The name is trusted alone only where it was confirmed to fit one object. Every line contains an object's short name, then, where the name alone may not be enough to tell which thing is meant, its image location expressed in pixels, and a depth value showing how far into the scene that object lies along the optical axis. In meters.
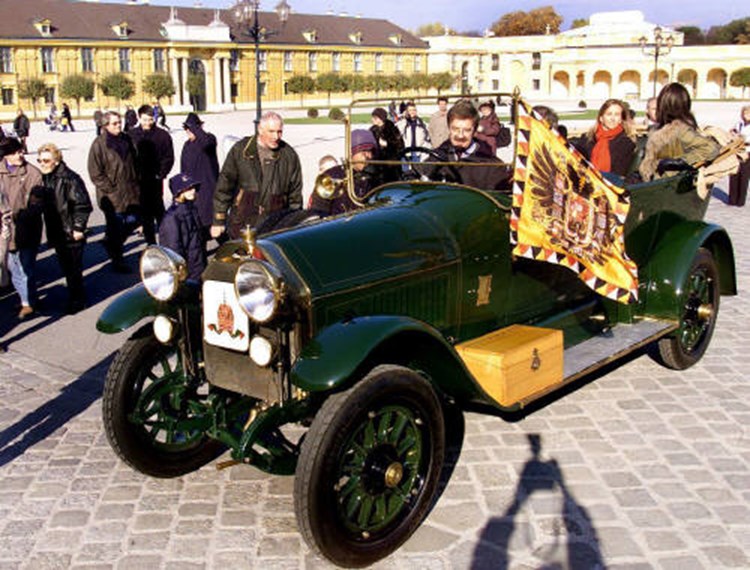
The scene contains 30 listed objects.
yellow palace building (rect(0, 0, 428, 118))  63.69
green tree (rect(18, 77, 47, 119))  58.72
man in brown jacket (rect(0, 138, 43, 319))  7.64
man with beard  5.14
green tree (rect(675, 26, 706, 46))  121.06
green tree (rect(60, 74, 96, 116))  59.16
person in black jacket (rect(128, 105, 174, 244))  10.25
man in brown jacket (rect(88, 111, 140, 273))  9.45
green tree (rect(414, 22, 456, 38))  132.62
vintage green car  3.58
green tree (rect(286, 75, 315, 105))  74.69
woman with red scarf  6.86
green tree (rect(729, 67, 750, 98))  78.19
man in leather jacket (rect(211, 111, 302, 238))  7.22
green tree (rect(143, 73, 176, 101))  64.94
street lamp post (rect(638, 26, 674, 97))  49.78
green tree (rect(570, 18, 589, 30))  129.50
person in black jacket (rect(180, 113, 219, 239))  9.64
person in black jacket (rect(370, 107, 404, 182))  5.75
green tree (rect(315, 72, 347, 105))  76.00
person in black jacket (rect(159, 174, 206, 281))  6.78
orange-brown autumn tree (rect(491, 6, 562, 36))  109.25
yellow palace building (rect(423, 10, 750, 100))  89.94
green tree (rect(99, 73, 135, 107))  61.97
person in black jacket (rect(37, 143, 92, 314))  7.96
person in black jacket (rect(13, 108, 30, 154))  22.70
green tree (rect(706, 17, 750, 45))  108.39
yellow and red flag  4.50
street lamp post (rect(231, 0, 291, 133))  20.08
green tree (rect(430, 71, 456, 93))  81.88
